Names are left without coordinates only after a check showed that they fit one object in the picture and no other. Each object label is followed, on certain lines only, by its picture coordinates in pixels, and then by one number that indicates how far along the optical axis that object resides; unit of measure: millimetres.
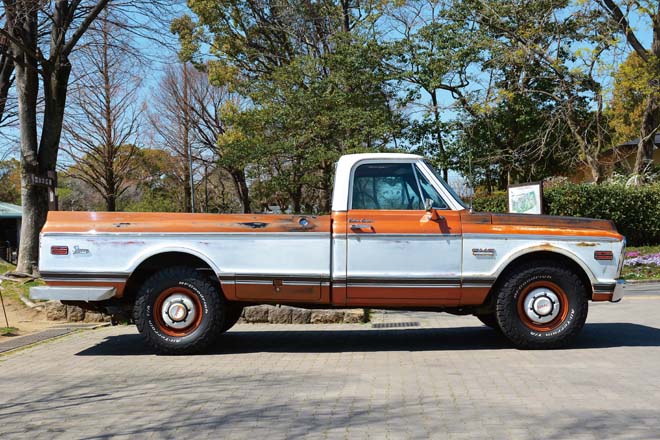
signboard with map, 17109
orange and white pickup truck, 7199
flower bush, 18844
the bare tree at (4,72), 15602
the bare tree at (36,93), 13438
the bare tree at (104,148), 32031
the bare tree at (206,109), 41375
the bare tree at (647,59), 22906
